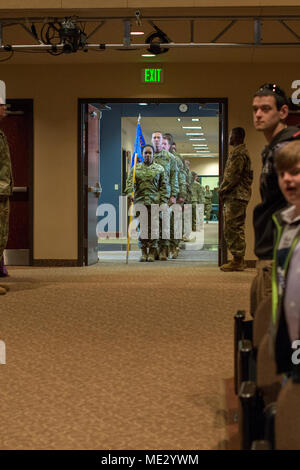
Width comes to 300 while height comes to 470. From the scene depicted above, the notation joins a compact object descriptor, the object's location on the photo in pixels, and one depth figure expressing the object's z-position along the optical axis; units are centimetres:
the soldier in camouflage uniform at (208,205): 2561
